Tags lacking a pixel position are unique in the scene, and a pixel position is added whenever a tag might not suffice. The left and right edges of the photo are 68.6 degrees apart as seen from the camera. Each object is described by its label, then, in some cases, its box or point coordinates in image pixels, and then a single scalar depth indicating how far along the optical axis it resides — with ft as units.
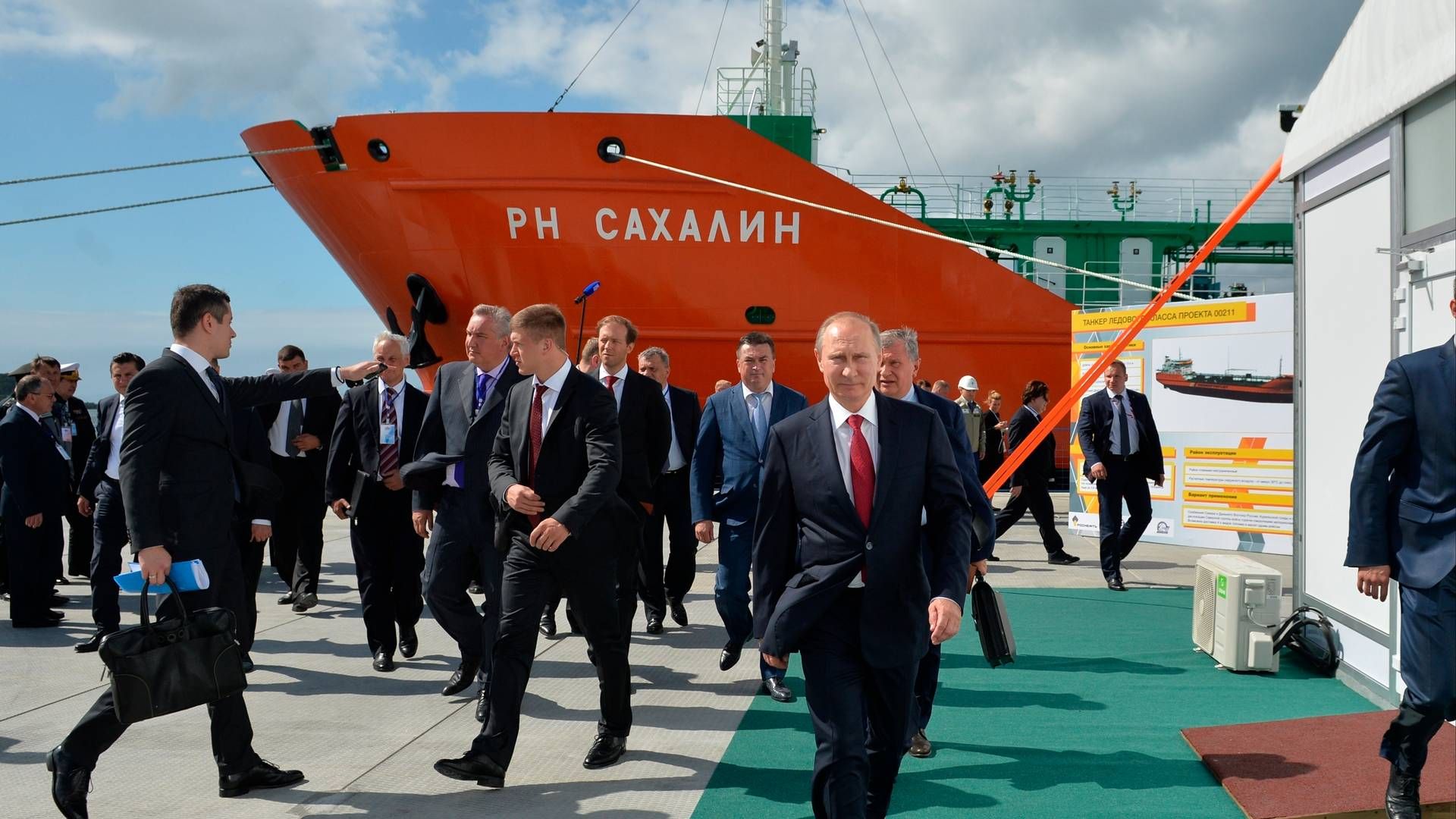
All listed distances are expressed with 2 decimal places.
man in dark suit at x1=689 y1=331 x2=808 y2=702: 16.74
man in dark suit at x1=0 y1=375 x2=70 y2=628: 21.72
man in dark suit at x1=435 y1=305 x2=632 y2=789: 11.89
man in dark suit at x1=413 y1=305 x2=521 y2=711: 15.07
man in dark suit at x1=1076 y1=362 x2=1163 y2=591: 25.48
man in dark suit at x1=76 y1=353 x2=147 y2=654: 18.79
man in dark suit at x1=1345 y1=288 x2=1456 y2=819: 10.03
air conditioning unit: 17.37
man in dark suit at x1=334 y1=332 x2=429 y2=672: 17.81
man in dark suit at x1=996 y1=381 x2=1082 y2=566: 29.68
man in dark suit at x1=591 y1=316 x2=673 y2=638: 15.61
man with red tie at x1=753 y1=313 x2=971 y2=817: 8.87
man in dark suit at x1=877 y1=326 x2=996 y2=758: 12.82
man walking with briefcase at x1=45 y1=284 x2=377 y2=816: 10.82
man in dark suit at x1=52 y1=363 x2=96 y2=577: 27.73
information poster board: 29.63
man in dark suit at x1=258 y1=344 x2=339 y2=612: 23.08
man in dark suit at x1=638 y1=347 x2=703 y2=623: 19.95
